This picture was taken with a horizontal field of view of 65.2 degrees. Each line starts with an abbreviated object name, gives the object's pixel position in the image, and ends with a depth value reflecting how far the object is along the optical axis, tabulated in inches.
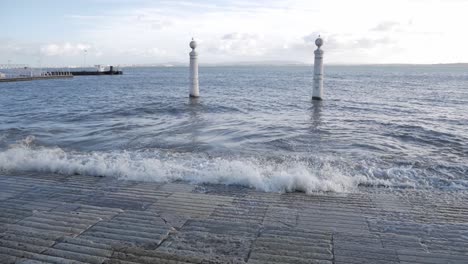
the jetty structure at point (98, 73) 3316.9
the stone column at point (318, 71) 890.7
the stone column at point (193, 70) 942.9
